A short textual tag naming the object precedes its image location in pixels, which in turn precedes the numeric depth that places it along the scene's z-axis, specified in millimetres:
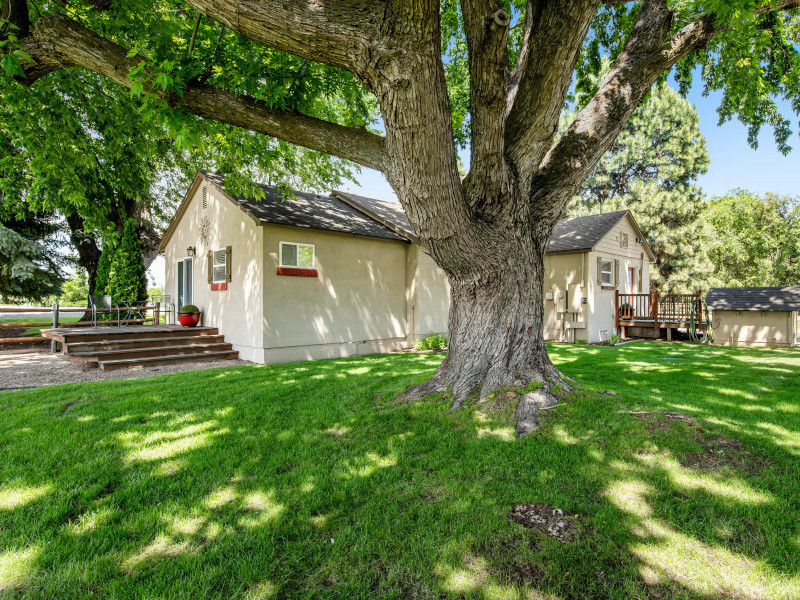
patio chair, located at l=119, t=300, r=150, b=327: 13730
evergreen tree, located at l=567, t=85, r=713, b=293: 23062
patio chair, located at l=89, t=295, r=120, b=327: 12002
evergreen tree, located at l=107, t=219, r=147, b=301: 13852
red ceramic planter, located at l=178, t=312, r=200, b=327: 11141
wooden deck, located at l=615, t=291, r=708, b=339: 13489
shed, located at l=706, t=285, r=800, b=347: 11719
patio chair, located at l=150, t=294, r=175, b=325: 13016
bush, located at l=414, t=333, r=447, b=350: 11539
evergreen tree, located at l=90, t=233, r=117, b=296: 14616
